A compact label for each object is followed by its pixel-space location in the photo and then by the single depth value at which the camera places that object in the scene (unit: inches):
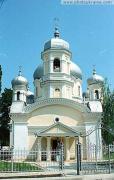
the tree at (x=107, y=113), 912.7
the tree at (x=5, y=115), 976.6
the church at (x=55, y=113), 711.3
